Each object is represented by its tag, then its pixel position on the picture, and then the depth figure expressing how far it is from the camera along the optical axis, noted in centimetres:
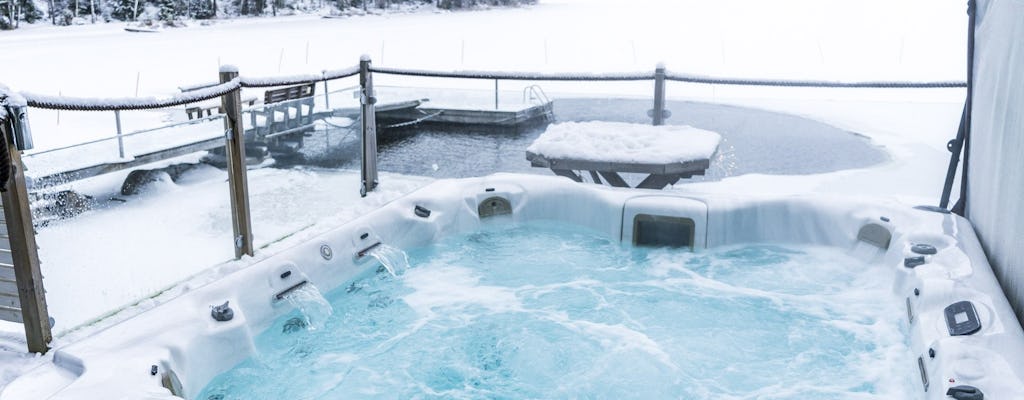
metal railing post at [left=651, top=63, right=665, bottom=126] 477
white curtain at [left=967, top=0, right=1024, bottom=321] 248
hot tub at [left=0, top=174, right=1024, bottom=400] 213
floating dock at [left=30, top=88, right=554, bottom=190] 448
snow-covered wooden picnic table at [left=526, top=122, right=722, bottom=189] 405
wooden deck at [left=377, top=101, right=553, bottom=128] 785
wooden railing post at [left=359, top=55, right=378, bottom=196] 456
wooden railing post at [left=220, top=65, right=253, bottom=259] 328
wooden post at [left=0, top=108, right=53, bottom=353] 233
